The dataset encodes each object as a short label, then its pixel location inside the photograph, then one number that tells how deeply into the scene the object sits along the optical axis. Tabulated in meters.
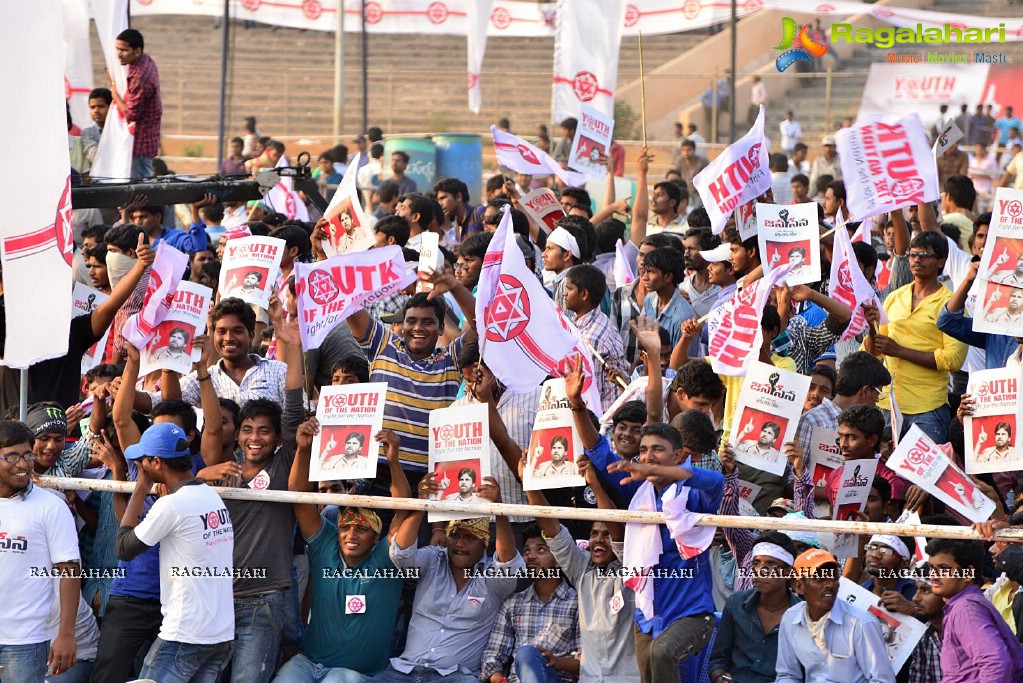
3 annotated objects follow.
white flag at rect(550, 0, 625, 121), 31.90
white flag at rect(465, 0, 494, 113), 38.75
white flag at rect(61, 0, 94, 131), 32.49
